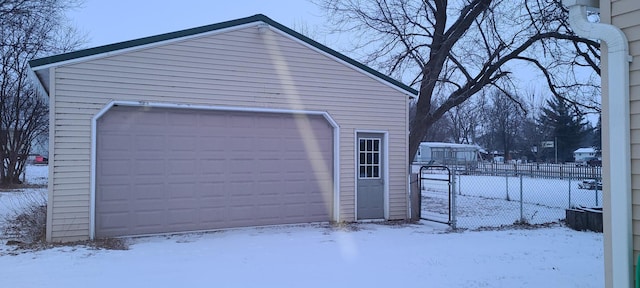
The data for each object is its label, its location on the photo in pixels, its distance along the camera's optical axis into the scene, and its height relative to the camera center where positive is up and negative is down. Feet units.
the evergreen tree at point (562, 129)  171.12 +11.22
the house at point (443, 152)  156.66 +1.97
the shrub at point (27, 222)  27.78 -4.53
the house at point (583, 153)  204.64 +2.53
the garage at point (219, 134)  26.89 +1.48
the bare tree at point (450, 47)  48.29 +11.90
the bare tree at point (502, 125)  187.15 +13.73
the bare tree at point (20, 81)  53.72 +11.33
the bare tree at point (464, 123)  203.72 +15.65
